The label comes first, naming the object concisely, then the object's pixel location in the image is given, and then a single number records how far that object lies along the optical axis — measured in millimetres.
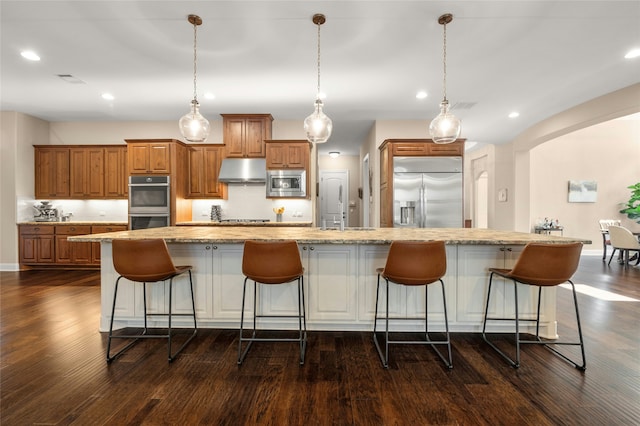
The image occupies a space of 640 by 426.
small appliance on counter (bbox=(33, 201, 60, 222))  5809
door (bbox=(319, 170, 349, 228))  9477
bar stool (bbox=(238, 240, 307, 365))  2236
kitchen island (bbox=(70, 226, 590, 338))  2689
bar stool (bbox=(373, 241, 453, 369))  2195
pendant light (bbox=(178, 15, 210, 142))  3070
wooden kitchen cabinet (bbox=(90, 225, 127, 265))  5535
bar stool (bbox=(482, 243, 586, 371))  2164
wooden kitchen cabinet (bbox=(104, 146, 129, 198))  5848
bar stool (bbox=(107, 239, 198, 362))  2303
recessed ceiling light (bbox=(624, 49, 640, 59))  3500
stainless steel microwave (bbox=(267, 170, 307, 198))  5578
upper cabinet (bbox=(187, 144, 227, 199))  5762
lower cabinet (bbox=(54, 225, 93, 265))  5531
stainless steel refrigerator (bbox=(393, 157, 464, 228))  5480
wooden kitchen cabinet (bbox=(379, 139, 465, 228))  5484
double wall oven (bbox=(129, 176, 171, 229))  5348
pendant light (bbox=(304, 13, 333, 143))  2988
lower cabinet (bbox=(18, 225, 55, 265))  5555
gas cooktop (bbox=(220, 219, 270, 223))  5690
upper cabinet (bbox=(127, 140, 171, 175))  5402
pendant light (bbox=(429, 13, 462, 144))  3006
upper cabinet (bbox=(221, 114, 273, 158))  5645
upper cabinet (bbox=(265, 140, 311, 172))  5590
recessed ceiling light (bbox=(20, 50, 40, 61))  3451
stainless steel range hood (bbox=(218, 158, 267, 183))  5508
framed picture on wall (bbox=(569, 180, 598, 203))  8156
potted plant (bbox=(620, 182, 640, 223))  7207
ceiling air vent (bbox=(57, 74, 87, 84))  4047
